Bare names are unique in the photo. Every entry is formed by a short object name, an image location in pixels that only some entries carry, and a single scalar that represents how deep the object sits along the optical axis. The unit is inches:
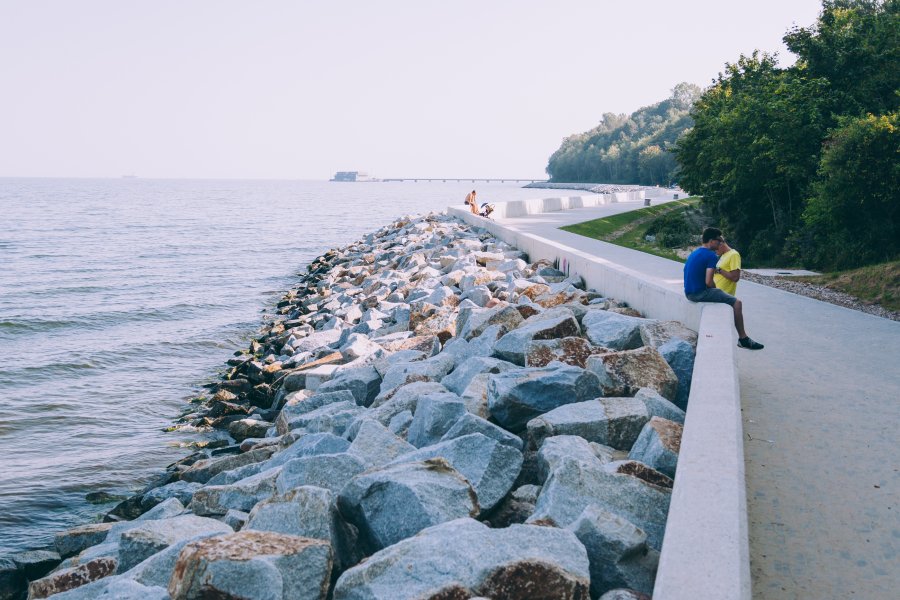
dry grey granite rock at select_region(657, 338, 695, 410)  253.0
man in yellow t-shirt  337.1
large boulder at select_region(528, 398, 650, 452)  211.0
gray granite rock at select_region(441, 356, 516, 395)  281.9
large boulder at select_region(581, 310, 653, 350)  304.3
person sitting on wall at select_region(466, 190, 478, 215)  1301.7
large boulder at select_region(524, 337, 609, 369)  272.1
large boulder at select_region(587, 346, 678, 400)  243.6
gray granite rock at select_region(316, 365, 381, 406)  350.3
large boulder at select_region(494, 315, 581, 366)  301.6
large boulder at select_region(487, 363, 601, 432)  231.5
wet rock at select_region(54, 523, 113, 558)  262.7
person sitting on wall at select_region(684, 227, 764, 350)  322.7
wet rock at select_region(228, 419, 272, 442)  385.4
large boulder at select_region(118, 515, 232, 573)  186.4
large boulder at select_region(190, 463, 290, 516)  217.3
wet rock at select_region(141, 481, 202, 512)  288.5
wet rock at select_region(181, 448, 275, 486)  298.7
